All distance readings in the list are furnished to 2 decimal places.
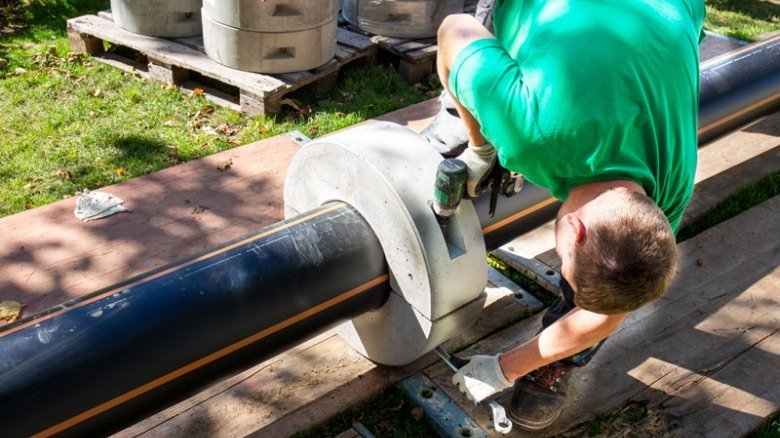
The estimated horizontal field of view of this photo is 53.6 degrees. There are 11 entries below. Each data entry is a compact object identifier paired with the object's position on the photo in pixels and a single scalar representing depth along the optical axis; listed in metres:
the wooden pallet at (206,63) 4.17
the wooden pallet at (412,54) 4.71
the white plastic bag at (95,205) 3.22
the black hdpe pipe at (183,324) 1.77
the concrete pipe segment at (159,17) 4.43
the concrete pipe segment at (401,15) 4.74
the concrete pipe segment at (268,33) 4.09
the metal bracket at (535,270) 3.09
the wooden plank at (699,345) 2.65
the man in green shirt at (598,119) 1.79
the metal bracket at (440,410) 2.48
